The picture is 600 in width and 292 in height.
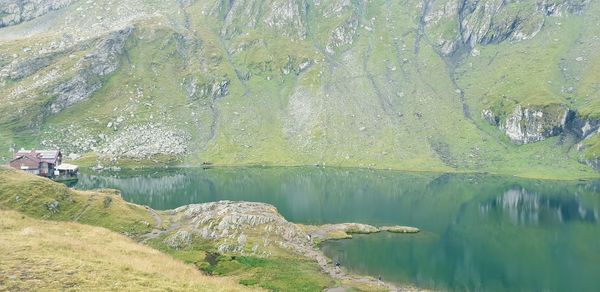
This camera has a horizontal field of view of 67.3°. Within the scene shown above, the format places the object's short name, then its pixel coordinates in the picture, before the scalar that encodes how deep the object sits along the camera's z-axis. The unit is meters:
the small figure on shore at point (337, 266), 81.76
